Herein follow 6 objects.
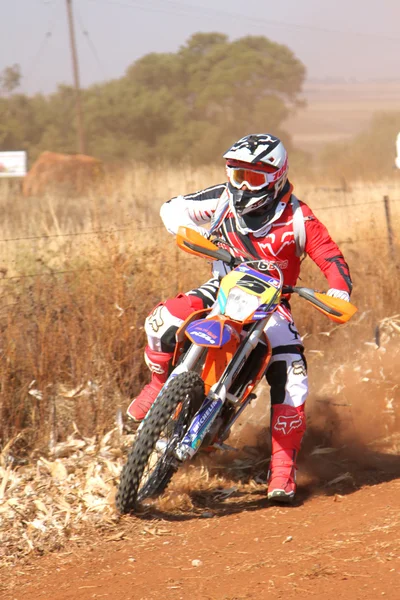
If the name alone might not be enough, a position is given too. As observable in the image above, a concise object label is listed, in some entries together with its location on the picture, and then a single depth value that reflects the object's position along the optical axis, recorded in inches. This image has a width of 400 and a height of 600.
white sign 1795.0
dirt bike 341.7
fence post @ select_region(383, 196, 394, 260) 698.8
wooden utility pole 2623.0
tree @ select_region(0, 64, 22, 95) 3644.9
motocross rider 384.5
